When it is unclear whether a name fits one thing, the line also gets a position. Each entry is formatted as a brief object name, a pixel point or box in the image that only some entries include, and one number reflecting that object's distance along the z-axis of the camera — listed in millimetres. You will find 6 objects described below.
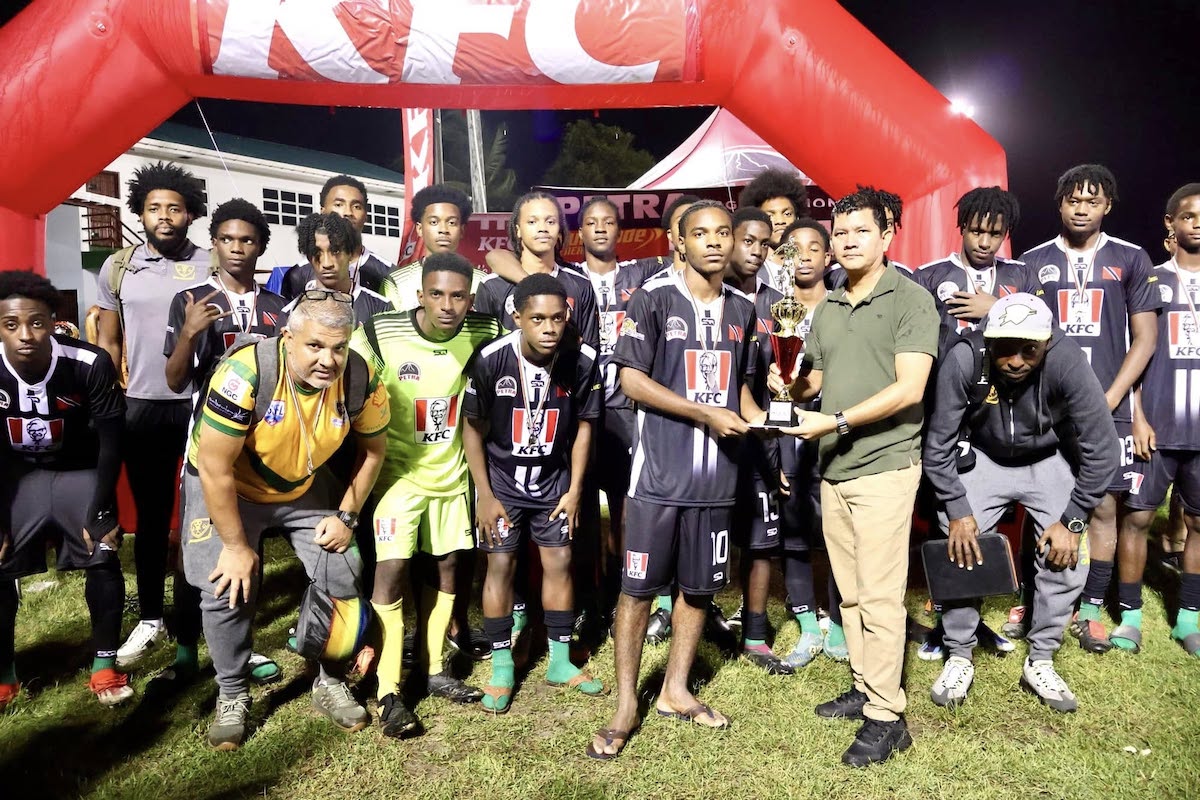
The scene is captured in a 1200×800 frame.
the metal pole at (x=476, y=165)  18484
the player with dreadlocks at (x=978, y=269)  4223
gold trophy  3082
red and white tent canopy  14320
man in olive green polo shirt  3266
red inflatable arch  5410
